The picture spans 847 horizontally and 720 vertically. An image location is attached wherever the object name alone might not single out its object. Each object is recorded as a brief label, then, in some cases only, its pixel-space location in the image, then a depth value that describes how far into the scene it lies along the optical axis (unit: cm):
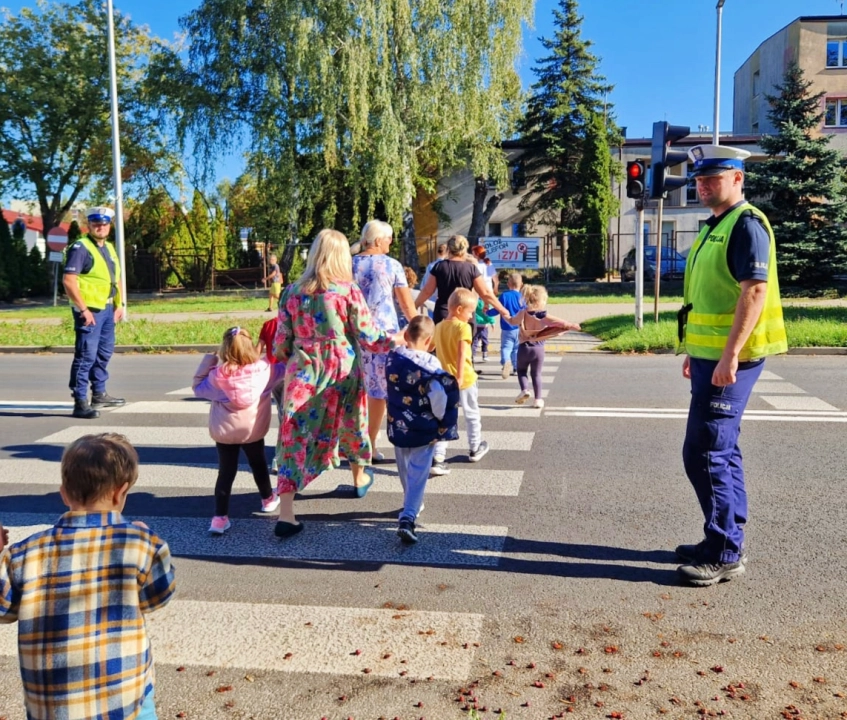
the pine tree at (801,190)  2827
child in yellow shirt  605
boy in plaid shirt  225
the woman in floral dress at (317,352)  500
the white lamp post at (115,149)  2312
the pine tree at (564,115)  4000
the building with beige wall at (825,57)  4288
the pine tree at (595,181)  3903
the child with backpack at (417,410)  496
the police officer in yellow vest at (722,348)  413
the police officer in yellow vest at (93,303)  856
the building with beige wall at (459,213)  4366
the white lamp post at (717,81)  2506
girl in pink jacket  505
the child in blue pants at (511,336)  1139
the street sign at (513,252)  3175
